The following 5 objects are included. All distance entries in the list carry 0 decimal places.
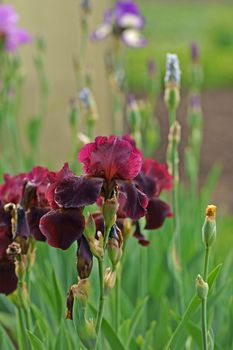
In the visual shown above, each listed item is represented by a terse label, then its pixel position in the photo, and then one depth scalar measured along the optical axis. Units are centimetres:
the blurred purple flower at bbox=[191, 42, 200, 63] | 254
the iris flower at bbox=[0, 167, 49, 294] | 163
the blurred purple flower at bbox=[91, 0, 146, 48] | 291
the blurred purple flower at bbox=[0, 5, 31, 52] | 275
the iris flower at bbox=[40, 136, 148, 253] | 155
